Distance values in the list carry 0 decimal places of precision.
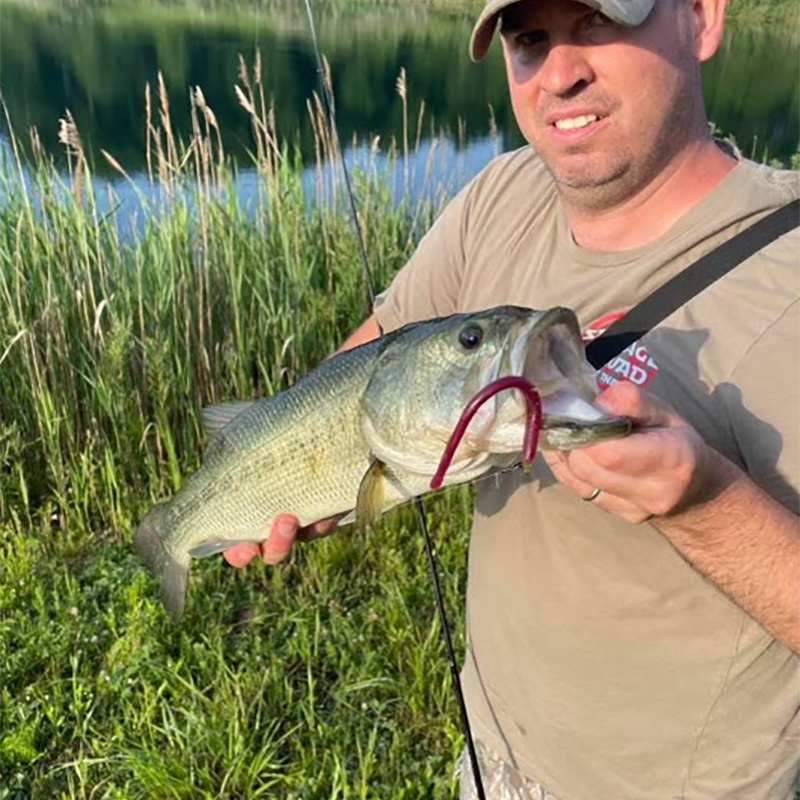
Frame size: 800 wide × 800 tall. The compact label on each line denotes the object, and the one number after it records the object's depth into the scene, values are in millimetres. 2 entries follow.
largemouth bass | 513
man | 533
